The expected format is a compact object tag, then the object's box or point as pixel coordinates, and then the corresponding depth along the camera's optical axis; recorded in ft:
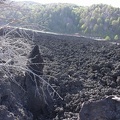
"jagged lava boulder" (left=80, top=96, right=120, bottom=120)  9.23
